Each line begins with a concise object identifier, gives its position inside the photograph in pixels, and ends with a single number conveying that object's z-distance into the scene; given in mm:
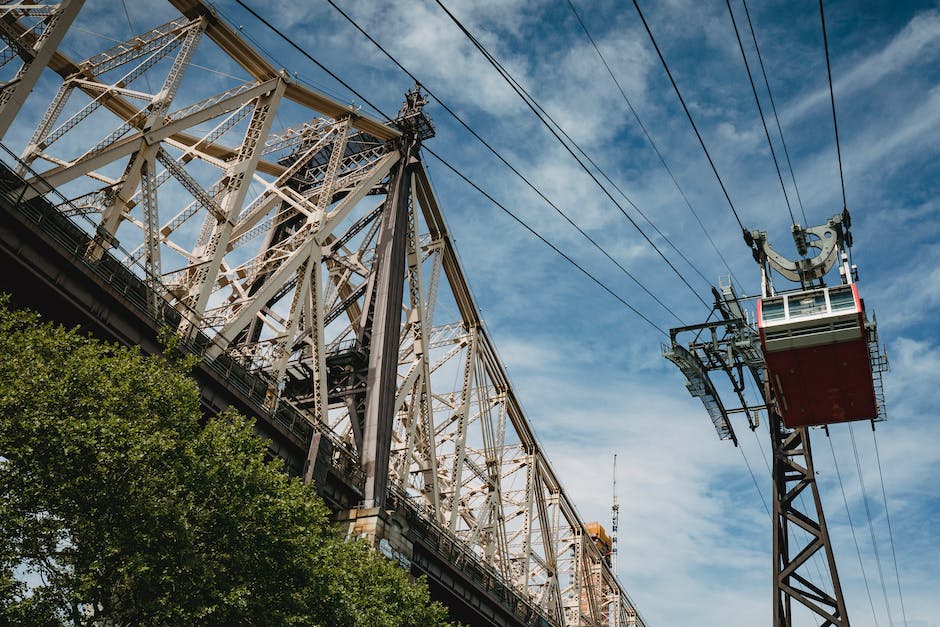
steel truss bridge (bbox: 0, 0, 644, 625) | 23797
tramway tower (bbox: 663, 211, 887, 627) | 25500
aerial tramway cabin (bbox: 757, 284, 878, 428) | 25219
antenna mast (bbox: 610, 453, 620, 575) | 129913
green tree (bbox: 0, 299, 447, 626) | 16047
